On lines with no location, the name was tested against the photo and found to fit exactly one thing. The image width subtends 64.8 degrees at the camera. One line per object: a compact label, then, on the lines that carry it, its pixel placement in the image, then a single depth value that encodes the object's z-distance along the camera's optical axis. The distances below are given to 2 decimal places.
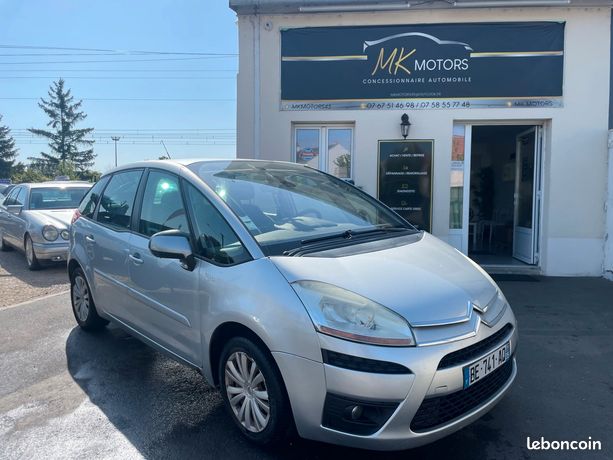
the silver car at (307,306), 2.30
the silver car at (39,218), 7.91
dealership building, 7.52
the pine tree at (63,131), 58.50
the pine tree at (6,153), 58.50
